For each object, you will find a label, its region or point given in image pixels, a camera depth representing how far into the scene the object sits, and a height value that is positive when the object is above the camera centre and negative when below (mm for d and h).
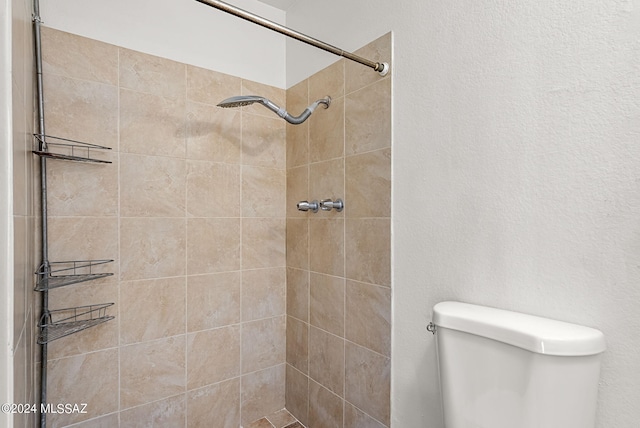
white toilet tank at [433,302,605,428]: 620 -346
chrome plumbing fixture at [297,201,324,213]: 1372 +11
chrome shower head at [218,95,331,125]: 1148 +398
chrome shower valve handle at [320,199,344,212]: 1318 +16
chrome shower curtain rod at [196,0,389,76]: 769 +509
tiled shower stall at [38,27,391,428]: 1156 -145
